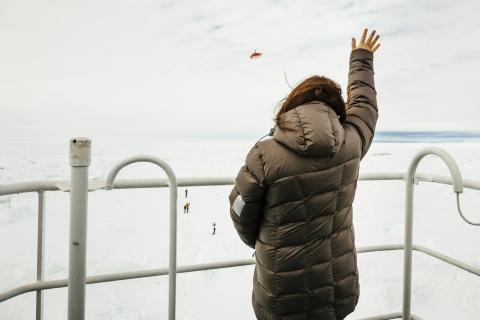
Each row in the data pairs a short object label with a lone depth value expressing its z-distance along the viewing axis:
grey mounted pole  0.93
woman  0.95
